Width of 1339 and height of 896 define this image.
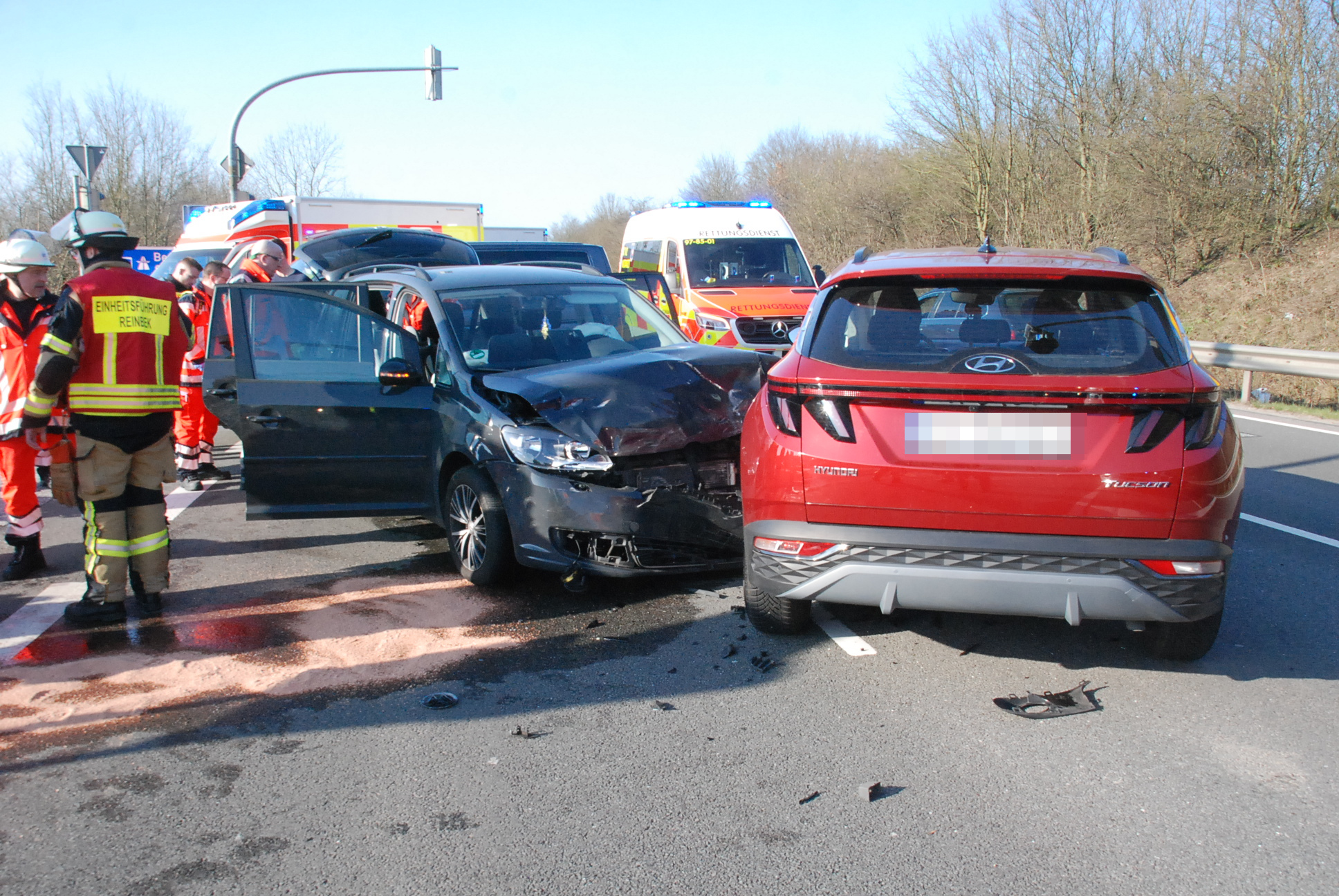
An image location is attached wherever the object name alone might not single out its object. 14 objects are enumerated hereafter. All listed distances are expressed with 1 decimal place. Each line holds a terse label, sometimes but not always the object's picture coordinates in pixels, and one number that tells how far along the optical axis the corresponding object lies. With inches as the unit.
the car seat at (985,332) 157.0
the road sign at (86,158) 564.4
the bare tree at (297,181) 2011.6
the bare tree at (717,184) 2158.0
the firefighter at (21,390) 243.4
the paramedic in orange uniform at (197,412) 357.4
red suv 144.3
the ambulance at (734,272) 515.2
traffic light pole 815.7
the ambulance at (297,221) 735.7
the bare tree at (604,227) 2807.6
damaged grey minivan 203.0
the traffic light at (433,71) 845.2
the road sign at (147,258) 947.3
